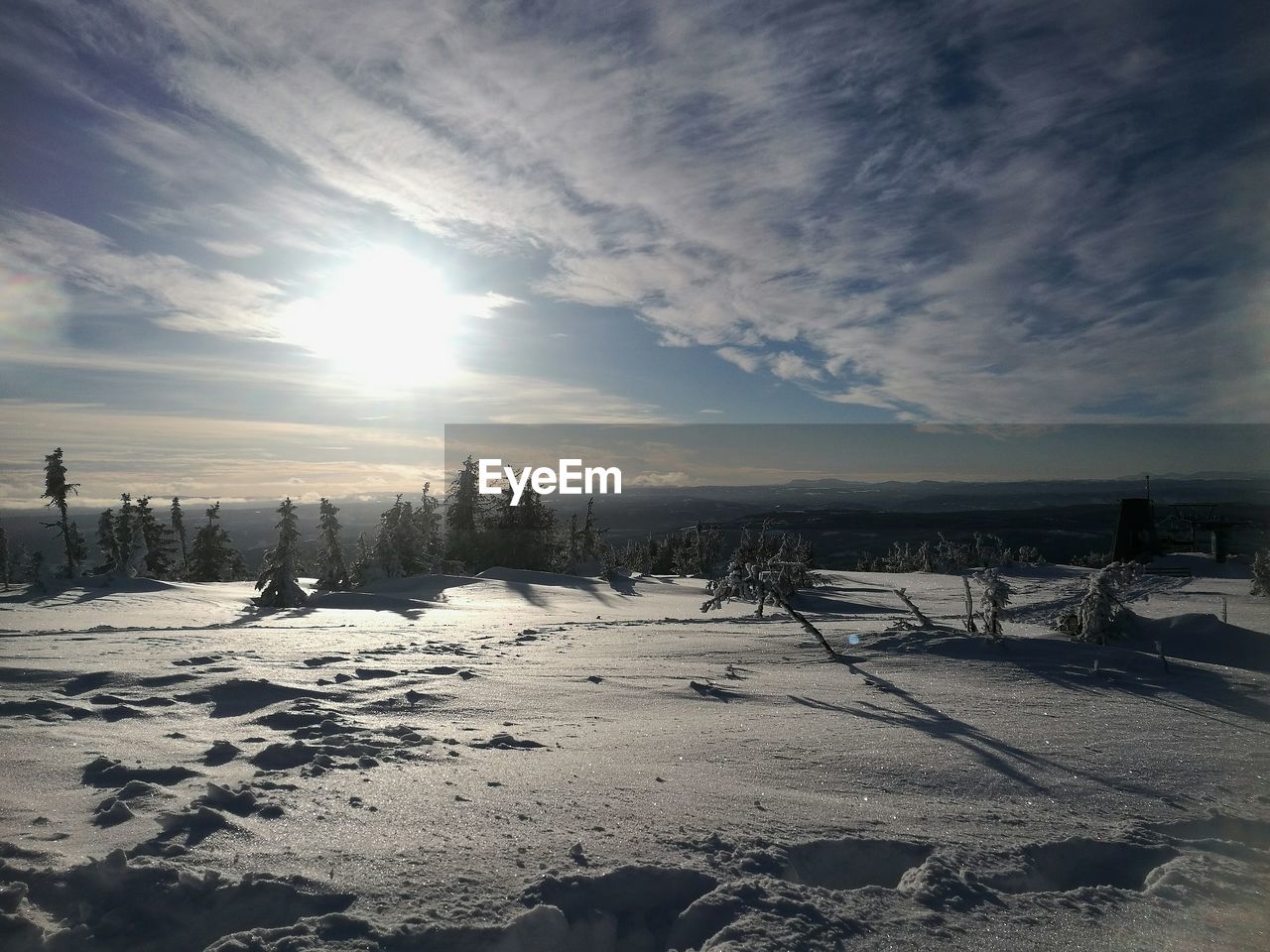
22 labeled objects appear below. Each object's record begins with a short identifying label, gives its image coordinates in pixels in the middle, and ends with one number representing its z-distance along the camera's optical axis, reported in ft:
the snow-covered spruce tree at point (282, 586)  66.13
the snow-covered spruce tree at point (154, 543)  149.07
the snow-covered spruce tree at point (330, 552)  97.86
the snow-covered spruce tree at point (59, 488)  113.70
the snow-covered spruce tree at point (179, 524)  163.84
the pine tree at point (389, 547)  101.35
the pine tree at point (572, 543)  185.25
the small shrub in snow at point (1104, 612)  32.37
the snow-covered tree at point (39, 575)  76.84
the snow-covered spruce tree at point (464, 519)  140.97
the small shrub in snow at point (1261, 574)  57.09
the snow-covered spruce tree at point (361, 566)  98.65
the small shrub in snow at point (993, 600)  29.17
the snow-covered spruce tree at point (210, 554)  152.46
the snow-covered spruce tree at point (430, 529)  126.21
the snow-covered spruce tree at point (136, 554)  104.73
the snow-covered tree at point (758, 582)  31.09
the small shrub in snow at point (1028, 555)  142.21
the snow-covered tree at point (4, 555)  172.24
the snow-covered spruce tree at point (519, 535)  139.85
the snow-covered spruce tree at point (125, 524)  141.39
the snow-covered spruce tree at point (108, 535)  152.56
